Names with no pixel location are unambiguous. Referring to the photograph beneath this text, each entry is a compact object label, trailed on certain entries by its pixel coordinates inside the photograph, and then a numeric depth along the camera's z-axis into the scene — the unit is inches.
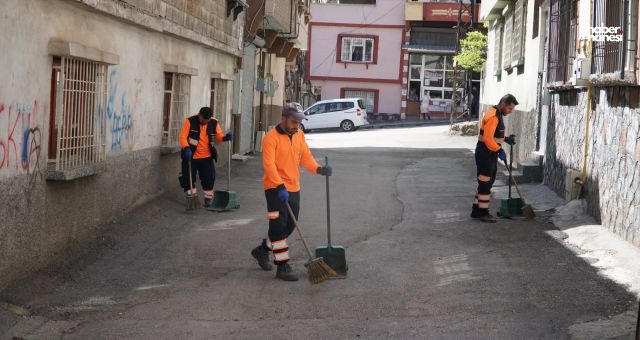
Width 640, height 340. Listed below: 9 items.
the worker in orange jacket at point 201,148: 534.6
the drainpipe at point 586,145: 495.8
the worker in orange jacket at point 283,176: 352.5
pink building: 1868.8
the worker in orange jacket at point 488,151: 498.9
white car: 1584.6
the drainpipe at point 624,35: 407.2
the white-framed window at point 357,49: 1886.1
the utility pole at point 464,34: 1569.9
